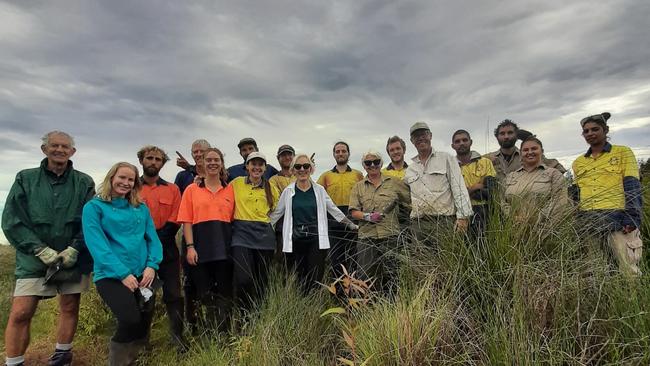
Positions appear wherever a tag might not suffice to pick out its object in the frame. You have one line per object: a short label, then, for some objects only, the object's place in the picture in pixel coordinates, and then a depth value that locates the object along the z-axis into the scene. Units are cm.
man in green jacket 423
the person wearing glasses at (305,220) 530
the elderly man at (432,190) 430
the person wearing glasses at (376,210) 482
